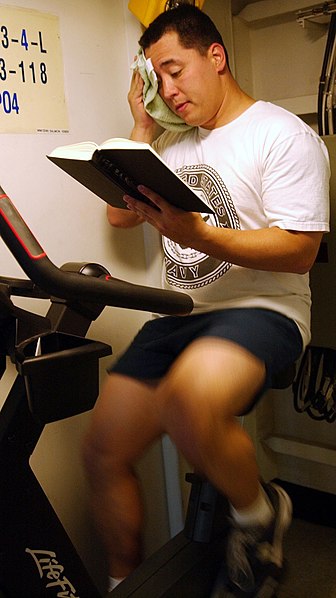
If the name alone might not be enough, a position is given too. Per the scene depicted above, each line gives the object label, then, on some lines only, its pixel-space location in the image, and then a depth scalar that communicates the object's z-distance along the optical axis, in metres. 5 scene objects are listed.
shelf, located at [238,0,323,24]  2.17
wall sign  1.62
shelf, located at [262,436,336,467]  2.25
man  1.42
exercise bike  1.09
